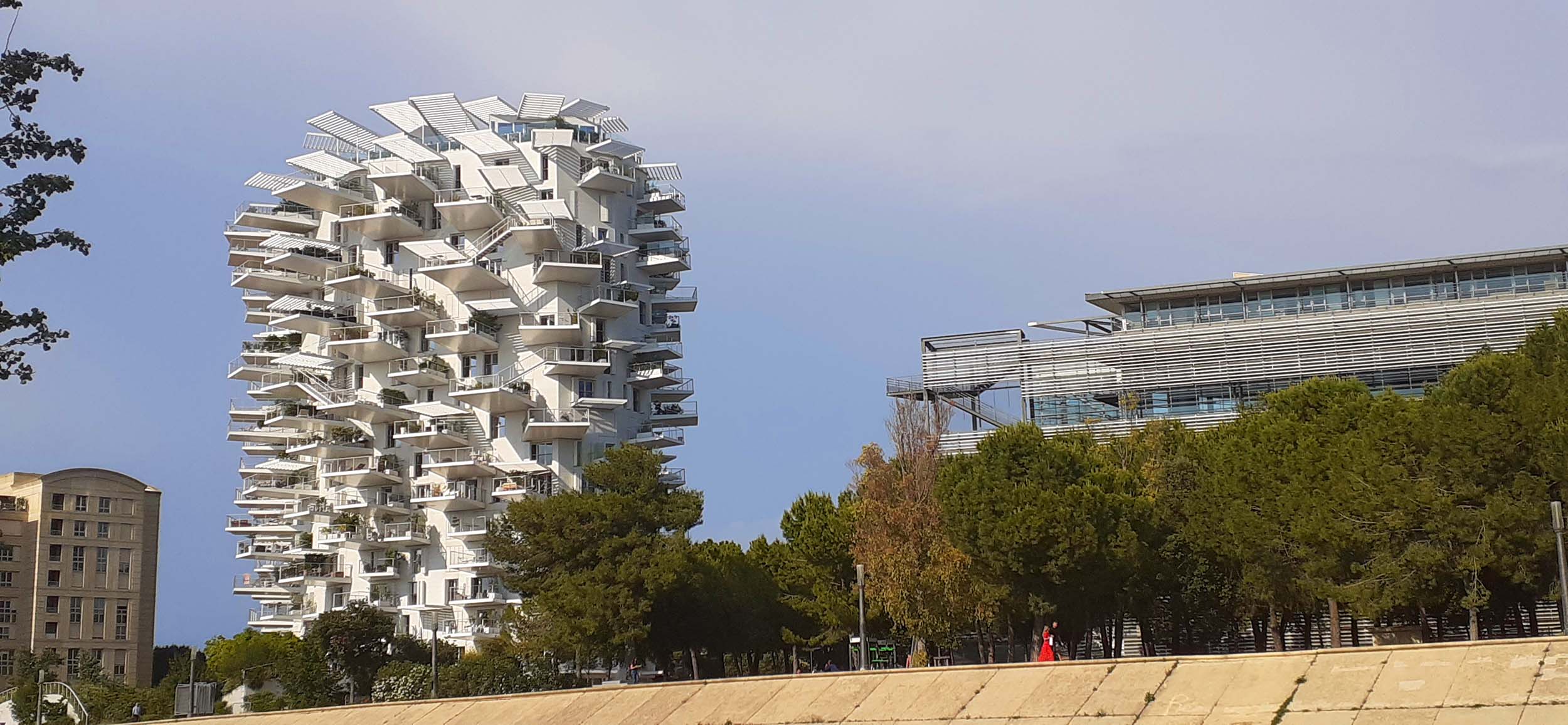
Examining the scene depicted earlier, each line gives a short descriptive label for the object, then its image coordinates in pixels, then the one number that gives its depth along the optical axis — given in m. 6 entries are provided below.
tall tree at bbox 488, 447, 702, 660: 62.53
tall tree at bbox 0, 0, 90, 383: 23.70
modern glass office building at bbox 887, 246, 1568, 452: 79.19
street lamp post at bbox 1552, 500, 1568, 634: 35.97
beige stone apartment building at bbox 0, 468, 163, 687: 115.06
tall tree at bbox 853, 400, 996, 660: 52.06
